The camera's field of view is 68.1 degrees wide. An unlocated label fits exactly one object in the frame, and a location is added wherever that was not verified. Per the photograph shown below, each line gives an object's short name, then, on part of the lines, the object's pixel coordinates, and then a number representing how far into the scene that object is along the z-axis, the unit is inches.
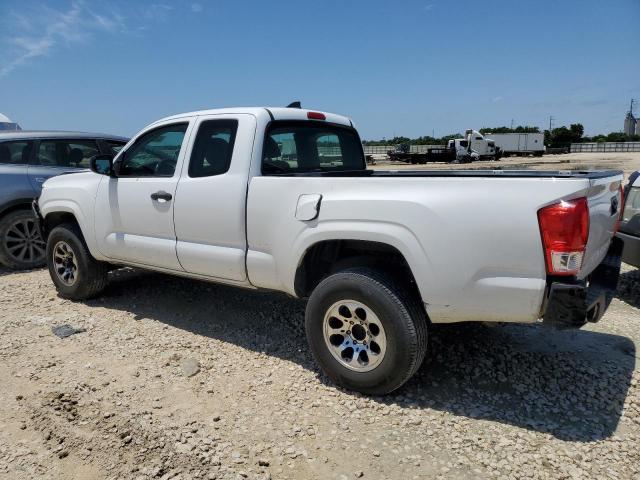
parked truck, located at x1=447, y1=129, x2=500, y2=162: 1675.7
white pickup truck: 99.0
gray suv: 260.8
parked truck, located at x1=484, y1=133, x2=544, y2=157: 2206.0
